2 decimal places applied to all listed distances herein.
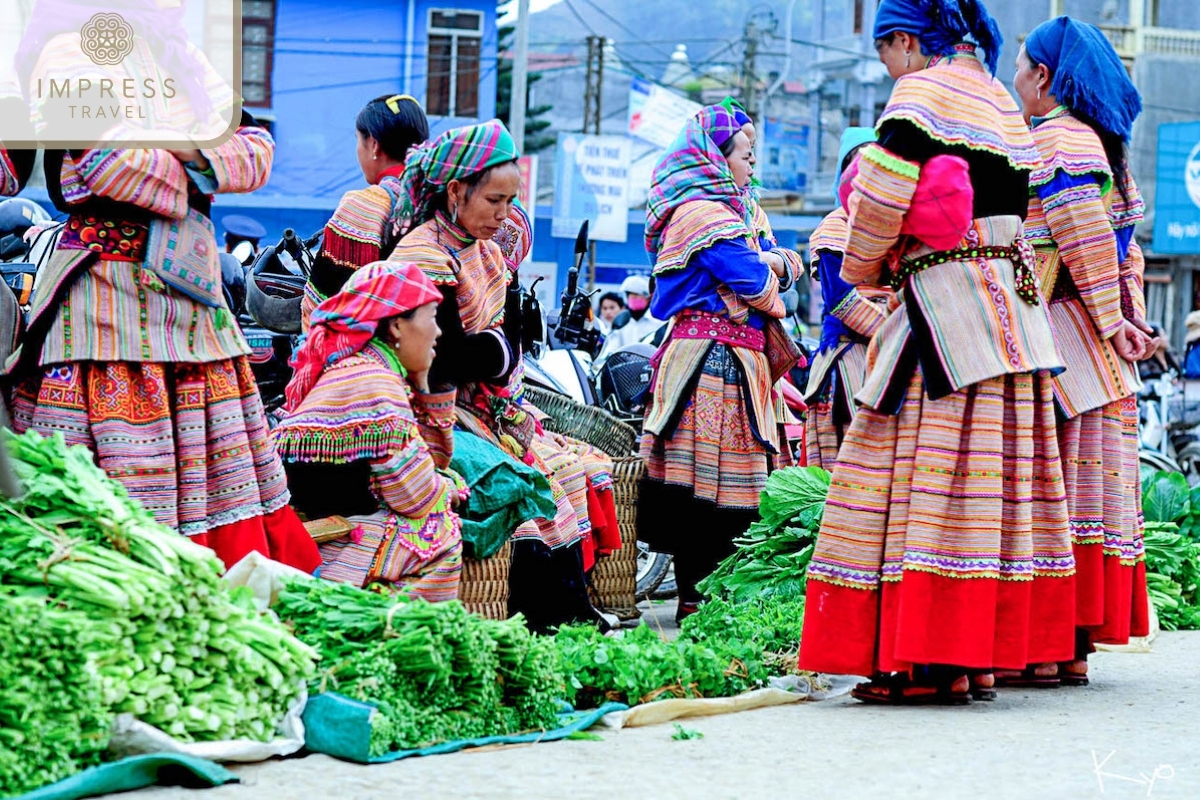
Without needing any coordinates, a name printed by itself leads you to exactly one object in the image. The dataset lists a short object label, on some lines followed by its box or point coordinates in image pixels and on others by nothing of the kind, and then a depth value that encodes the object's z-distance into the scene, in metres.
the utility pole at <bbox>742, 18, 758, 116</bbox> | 47.41
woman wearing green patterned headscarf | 6.02
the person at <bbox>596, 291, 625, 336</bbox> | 20.94
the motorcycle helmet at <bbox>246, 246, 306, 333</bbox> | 7.49
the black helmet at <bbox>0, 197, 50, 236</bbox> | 7.89
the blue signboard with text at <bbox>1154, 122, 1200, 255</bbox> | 34.53
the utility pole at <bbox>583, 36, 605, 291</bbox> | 38.06
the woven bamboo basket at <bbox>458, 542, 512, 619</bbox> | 5.98
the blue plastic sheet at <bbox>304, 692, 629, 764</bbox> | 4.02
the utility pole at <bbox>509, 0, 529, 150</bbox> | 23.27
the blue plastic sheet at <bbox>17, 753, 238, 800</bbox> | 3.47
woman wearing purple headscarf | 7.81
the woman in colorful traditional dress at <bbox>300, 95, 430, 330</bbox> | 6.52
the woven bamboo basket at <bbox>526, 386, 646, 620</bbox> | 7.80
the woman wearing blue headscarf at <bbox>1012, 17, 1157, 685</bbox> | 5.92
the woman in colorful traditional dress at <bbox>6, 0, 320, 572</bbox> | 4.80
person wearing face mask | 17.66
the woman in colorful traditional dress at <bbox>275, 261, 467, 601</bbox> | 5.25
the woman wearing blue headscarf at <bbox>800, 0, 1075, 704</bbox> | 5.21
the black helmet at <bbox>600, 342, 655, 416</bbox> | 10.48
